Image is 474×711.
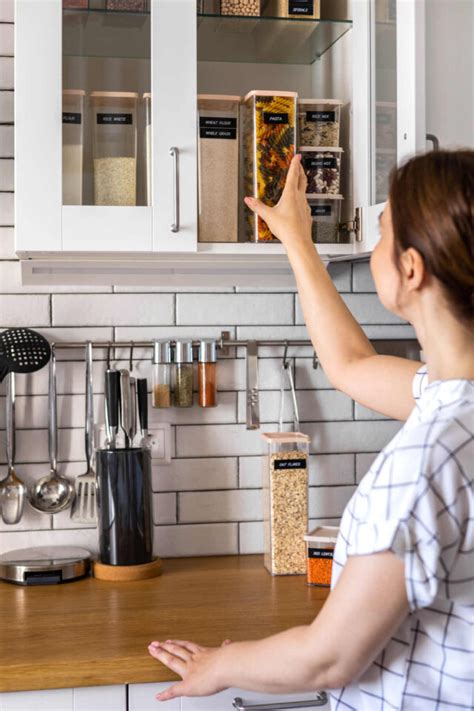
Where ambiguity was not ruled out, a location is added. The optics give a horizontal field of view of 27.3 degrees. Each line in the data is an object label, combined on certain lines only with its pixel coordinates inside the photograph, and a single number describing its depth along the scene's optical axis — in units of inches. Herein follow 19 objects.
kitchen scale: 81.7
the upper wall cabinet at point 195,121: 75.3
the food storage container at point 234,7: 78.7
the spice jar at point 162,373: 88.7
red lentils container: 81.5
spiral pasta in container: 79.4
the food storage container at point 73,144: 75.9
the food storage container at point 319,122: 80.9
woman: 41.9
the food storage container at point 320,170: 81.1
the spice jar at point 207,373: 89.3
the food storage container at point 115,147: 76.6
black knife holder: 83.1
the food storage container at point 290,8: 79.7
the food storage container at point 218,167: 78.2
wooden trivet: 83.3
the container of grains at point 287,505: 85.1
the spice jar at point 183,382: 89.5
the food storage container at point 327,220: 81.6
